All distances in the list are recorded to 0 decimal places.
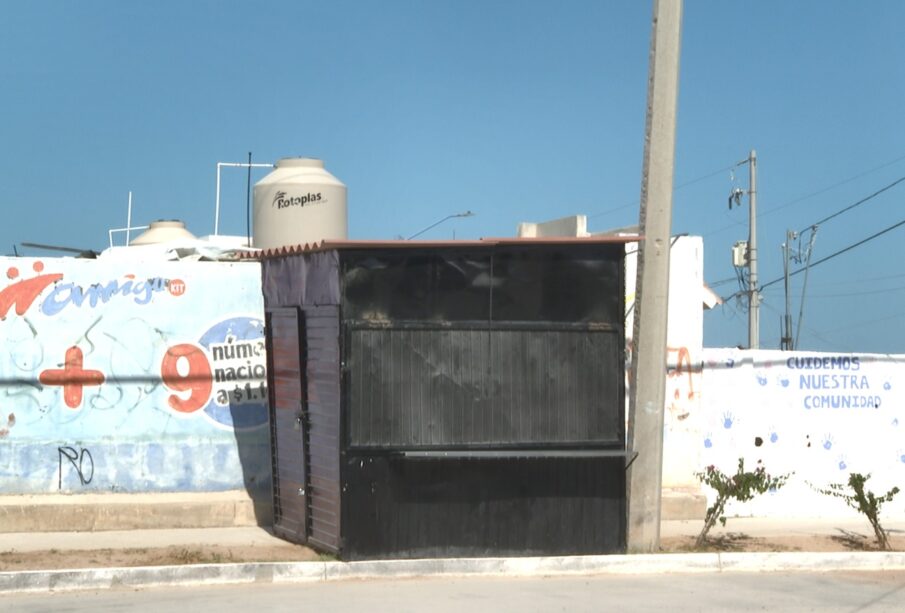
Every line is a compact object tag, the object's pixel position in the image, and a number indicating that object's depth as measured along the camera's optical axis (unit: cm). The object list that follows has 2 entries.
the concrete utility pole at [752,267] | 3844
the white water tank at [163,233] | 1823
